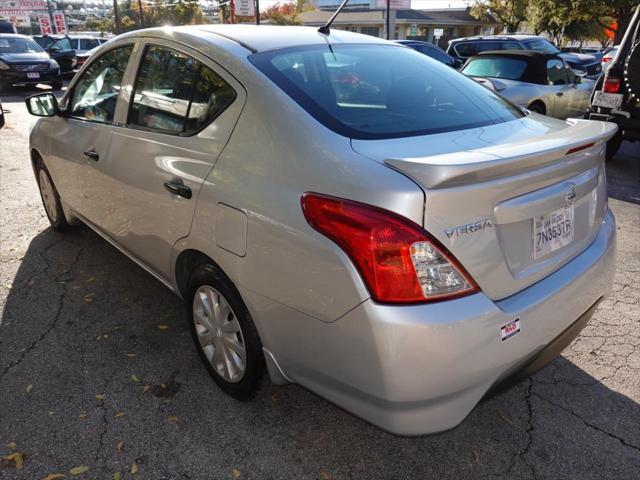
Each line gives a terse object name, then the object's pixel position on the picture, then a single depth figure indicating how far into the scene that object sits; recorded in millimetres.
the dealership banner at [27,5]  45603
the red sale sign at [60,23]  42847
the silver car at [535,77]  8078
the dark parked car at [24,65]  14578
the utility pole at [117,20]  39500
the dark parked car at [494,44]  13648
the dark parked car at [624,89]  6023
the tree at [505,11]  43562
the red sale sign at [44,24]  42250
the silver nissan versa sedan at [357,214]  1640
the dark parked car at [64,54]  18125
